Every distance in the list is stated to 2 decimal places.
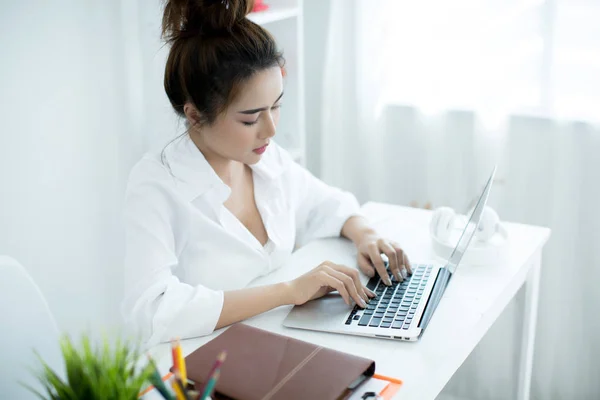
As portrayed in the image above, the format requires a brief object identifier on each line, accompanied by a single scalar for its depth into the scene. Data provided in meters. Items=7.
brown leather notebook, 1.14
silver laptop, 1.39
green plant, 0.85
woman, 1.43
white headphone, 1.68
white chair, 1.35
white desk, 1.29
